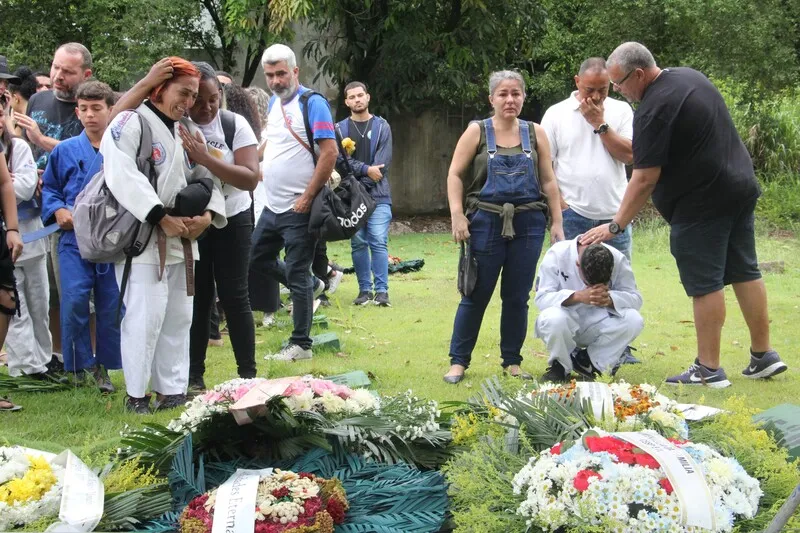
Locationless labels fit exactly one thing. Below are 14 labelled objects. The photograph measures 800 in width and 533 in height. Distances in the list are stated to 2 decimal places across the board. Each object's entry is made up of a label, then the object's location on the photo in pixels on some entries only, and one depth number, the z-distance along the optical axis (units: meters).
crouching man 6.42
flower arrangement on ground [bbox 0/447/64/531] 3.20
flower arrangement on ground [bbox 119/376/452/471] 3.87
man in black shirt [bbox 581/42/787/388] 6.25
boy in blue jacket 6.34
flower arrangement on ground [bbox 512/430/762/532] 2.96
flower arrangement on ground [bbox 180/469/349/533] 3.31
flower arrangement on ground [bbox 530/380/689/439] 3.56
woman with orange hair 5.40
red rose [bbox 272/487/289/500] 3.44
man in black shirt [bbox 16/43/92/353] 6.86
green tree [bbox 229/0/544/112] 18.80
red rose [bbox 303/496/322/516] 3.37
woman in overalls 6.51
